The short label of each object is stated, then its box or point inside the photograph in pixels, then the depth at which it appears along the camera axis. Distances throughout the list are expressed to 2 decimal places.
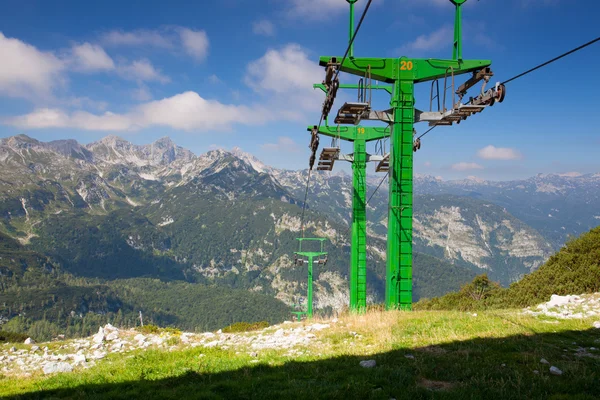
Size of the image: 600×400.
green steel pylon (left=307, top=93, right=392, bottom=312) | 31.44
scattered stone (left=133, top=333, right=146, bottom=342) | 14.34
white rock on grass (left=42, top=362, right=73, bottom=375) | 10.26
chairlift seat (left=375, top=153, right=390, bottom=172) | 29.37
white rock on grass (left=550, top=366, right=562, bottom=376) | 7.14
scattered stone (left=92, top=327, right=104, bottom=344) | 14.66
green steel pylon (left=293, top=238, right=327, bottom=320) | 46.84
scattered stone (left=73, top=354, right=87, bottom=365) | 11.36
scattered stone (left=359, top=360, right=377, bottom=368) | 8.57
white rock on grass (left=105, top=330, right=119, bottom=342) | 15.03
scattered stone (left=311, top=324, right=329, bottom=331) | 13.81
